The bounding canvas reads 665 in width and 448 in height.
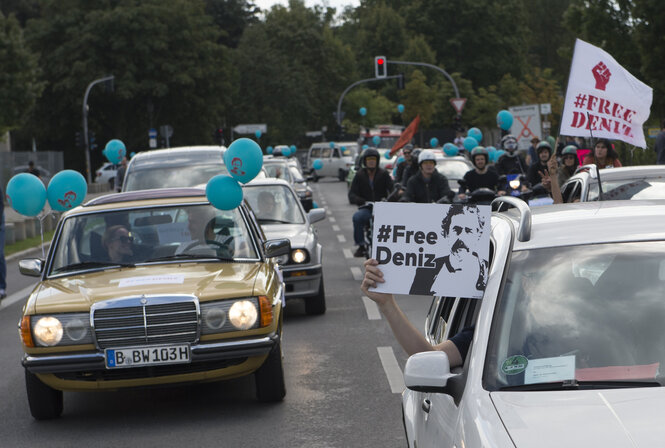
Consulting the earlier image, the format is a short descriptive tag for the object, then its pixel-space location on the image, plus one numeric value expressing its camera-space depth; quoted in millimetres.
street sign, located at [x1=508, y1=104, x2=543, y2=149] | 33188
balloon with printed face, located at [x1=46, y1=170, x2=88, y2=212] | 10273
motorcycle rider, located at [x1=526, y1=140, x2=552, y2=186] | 15703
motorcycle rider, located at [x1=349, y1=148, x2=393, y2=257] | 15961
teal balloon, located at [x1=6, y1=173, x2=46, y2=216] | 10180
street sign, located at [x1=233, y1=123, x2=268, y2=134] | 87450
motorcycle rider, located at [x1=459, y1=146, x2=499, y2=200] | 15898
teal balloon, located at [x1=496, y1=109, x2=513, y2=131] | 25016
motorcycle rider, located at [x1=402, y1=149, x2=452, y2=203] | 14727
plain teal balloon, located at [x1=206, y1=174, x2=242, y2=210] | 8484
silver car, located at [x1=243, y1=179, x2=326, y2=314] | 11883
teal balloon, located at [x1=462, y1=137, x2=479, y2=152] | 25000
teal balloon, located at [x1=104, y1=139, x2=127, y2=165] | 16906
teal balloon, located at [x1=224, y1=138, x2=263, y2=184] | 9445
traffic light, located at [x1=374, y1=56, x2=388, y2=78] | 49197
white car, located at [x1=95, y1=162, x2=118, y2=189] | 62919
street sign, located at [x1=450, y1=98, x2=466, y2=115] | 42038
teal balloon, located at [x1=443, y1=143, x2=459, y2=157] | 24359
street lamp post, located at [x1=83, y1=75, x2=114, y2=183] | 57031
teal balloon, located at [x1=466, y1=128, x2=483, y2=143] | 27677
